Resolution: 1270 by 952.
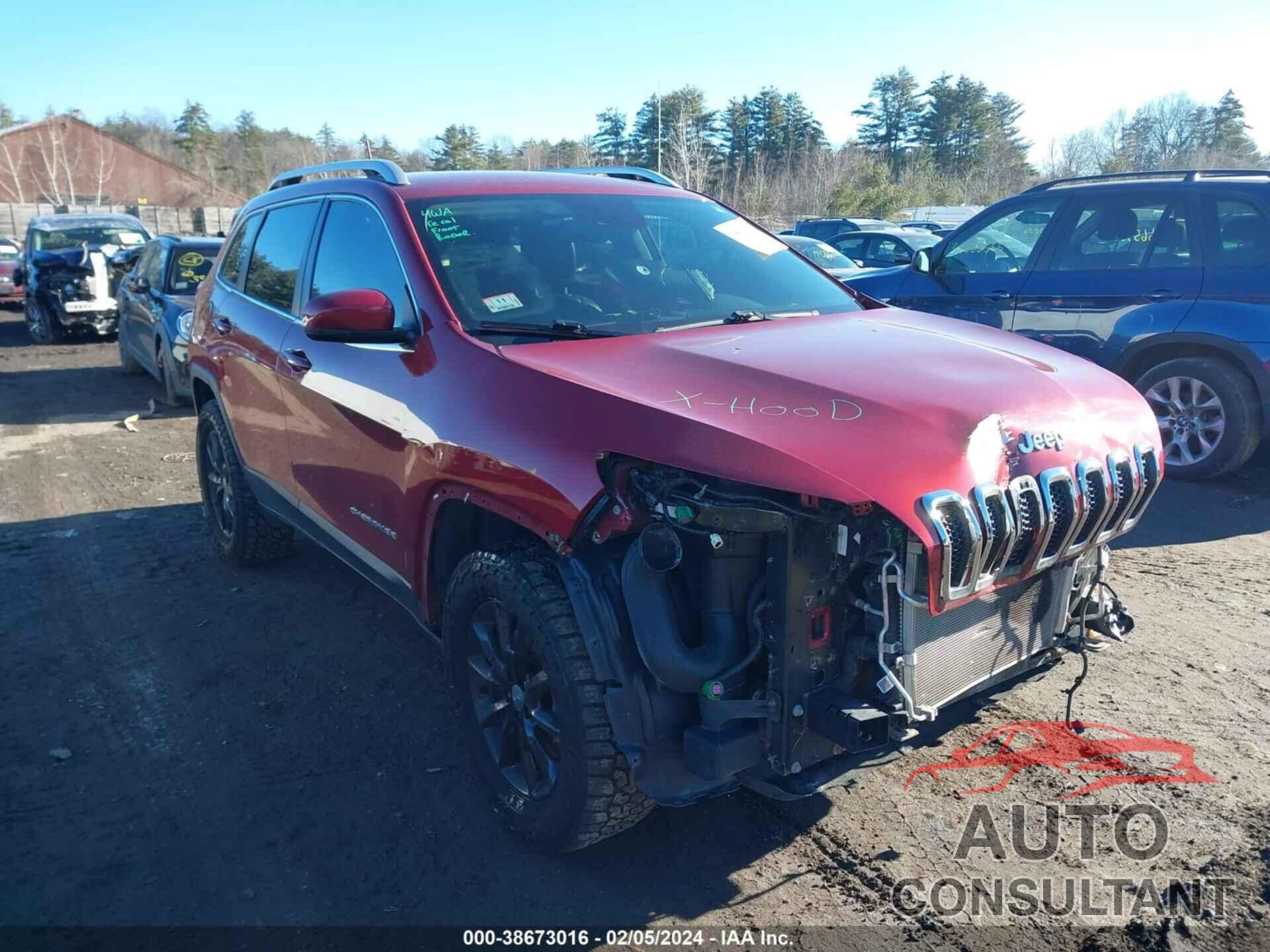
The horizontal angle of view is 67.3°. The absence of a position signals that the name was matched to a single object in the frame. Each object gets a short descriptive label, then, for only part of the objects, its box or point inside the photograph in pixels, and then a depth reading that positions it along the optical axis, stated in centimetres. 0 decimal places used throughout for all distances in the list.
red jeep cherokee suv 238
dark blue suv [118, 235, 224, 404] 981
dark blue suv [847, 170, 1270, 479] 636
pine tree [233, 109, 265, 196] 7181
